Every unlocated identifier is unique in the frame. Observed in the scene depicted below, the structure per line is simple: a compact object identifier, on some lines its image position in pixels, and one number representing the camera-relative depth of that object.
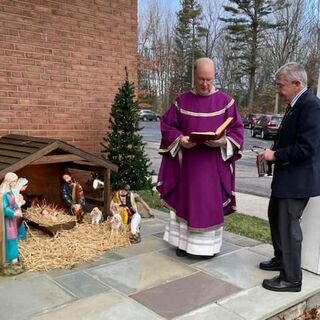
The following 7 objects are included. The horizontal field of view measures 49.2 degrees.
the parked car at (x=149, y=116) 38.12
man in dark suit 2.72
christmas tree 5.16
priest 3.33
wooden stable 3.49
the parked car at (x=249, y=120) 28.60
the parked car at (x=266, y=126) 20.33
